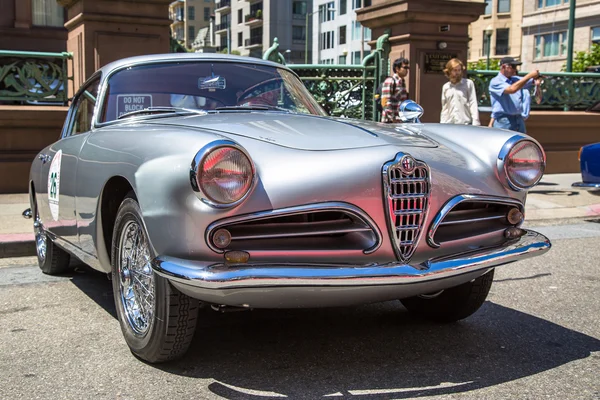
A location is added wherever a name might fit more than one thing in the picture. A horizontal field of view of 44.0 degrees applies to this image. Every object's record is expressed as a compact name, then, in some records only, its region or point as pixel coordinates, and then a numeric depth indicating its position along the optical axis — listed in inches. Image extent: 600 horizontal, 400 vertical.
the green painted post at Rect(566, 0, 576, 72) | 593.7
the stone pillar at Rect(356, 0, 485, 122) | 442.0
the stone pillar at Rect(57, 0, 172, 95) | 381.4
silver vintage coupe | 118.2
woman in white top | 339.9
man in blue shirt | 369.7
